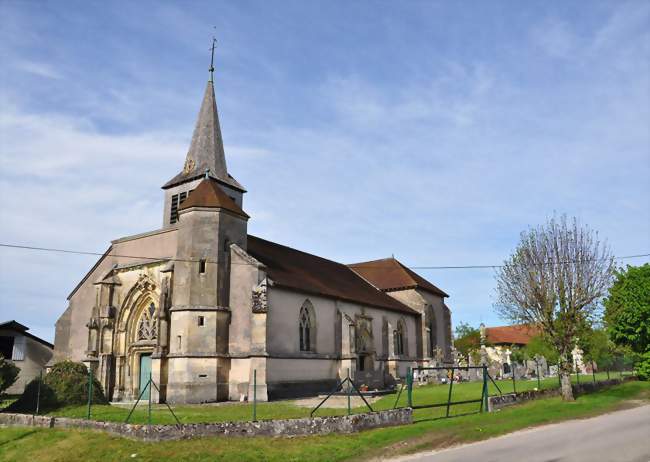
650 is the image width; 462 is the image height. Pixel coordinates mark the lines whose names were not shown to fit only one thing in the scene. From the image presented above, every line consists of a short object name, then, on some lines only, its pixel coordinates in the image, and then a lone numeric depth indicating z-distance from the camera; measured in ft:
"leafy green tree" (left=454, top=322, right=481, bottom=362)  235.65
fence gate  55.83
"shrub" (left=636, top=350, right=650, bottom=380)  96.99
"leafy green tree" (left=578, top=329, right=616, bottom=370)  167.67
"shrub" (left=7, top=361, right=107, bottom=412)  66.44
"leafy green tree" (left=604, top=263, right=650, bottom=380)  95.86
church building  80.38
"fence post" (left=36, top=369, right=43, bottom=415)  62.69
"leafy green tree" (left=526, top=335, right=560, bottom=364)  193.26
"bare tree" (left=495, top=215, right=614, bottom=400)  76.38
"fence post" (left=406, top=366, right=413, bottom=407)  55.11
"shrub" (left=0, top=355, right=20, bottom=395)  66.62
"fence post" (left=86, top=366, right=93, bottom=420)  56.58
